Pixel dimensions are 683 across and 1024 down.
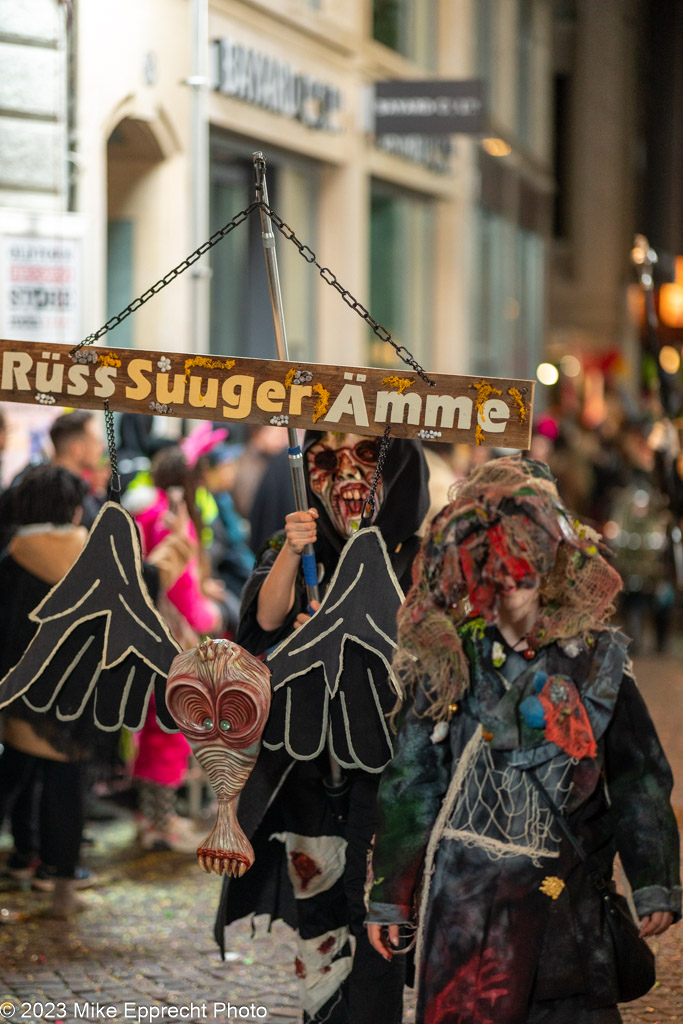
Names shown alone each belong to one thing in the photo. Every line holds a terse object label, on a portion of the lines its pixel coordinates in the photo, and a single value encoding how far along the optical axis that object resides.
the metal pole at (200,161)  19.36
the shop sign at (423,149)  28.69
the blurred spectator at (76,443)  12.63
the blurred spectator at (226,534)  15.32
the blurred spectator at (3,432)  13.28
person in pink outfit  12.63
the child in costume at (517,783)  5.59
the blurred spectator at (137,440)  15.59
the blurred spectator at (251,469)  18.39
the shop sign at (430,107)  24.14
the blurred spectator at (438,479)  12.90
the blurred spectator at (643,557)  22.69
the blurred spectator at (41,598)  10.73
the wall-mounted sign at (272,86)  21.03
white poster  16.23
